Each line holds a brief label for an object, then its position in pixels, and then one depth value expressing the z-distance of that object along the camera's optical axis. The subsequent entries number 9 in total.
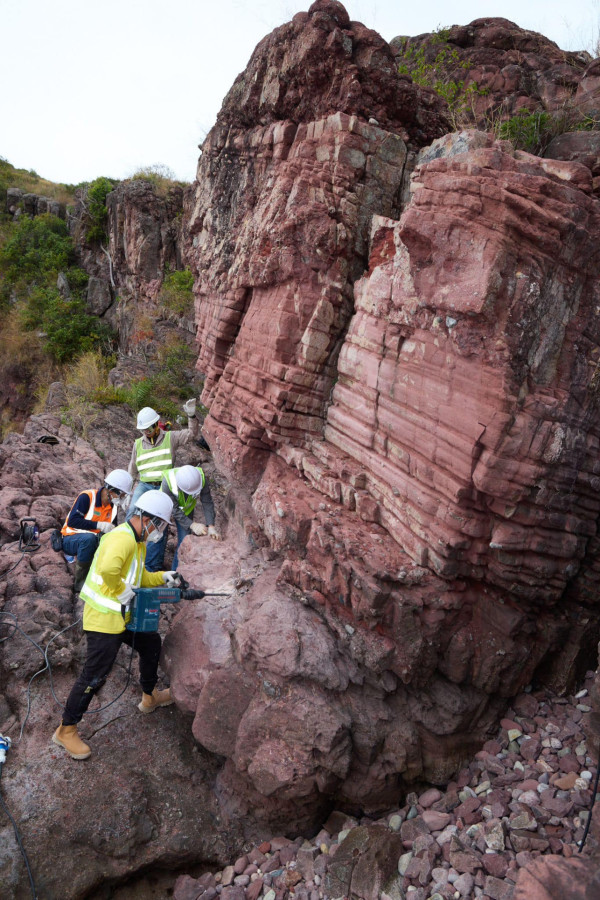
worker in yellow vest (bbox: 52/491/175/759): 4.49
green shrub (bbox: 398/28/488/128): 7.45
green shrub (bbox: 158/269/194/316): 14.51
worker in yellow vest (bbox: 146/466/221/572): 6.09
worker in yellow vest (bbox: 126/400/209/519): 6.93
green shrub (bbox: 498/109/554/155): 6.15
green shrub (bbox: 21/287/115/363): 18.55
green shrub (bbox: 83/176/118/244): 20.95
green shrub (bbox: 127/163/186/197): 17.56
